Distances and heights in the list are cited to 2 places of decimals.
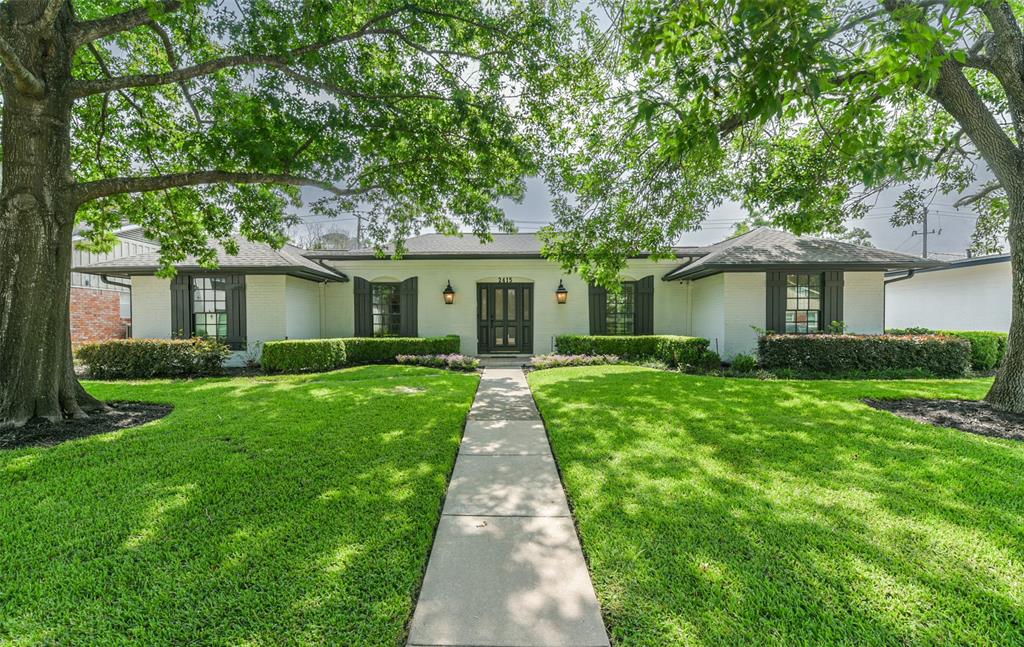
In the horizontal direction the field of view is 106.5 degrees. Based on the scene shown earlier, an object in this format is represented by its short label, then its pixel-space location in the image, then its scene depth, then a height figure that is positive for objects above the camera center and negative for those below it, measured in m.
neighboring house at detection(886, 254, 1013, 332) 12.05 +0.68
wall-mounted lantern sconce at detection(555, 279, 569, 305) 11.85 +0.69
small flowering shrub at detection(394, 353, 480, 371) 9.70 -1.18
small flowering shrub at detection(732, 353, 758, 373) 8.84 -1.09
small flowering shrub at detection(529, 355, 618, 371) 9.73 -1.16
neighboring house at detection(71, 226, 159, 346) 12.72 +0.40
